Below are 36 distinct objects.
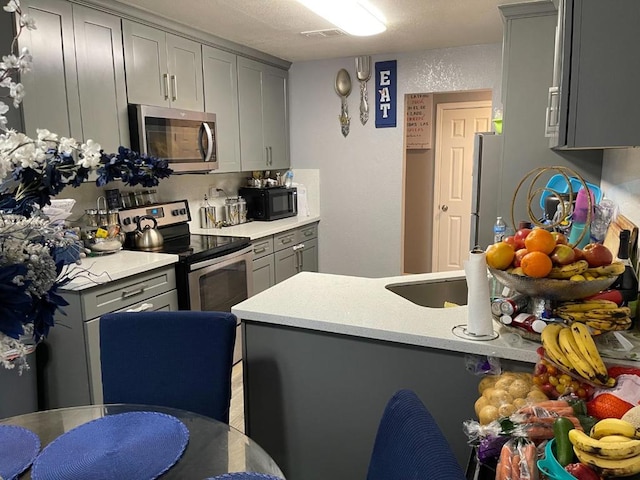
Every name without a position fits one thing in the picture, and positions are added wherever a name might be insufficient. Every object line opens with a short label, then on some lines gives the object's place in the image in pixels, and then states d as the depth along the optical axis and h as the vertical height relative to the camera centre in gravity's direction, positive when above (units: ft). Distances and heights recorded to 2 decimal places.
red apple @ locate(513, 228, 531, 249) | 4.89 -0.71
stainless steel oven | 9.89 -1.91
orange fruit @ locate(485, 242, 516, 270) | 4.74 -0.86
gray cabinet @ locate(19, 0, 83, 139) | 8.09 +1.64
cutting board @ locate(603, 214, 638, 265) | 5.67 -0.90
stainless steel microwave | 10.02 +0.73
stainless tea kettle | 10.48 -1.40
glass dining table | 4.26 -2.49
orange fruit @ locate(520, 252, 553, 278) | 4.48 -0.89
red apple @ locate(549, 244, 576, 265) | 4.53 -0.82
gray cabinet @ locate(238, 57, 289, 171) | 13.73 +1.52
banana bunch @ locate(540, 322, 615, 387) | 3.89 -1.52
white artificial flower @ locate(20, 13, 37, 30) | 2.57 +0.78
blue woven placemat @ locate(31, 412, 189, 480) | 4.06 -2.40
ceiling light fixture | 9.40 +3.05
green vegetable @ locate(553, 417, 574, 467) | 3.11 -1.74
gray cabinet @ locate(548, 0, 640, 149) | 4.10 +0.75
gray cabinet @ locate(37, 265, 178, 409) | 7.93 -2.81
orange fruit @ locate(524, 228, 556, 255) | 4.58 -0.71
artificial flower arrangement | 2.72 -0.20
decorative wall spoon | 15.03 +2.24
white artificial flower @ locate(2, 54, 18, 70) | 2.63 +0.57
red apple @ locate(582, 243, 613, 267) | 4.66 -0.86
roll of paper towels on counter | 4.85 -1.27
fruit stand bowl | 4.47 -1.10
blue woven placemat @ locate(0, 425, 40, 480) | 4.10 -2.41
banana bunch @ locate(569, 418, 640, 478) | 2.90 -1.66
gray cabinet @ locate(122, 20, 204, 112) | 10.02 +2.17
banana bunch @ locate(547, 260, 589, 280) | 4.48 -0.95
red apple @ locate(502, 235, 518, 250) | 4.89 -0.75
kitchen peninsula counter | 5.16 -2.21
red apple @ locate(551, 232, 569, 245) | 4.81 -0.72
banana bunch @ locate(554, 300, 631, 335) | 4.40 -1.34
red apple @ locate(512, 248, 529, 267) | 4.69 -0.86
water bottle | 8.02 -1.04
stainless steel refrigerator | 10.26 -0.46
